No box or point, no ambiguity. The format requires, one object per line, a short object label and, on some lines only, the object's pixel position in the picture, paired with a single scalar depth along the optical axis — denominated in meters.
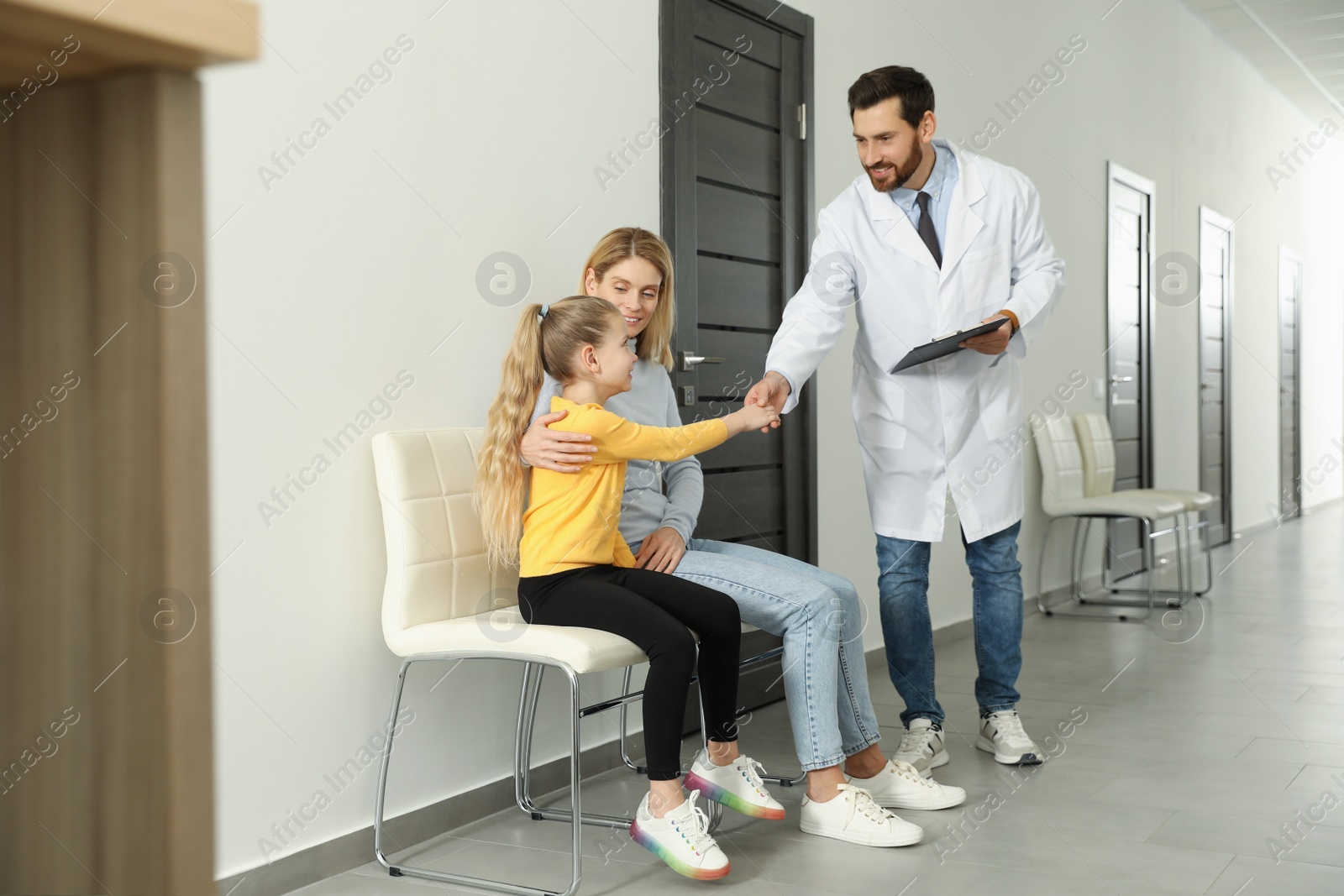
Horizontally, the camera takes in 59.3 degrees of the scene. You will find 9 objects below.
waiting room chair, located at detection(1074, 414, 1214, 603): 5.07
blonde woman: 2.04
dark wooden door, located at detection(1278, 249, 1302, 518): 8.93
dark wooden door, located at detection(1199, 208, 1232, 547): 7.12
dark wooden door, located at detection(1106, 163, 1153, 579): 5.68
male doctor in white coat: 2.48
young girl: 1.94
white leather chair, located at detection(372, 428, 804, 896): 1.85
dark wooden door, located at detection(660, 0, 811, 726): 2.92
